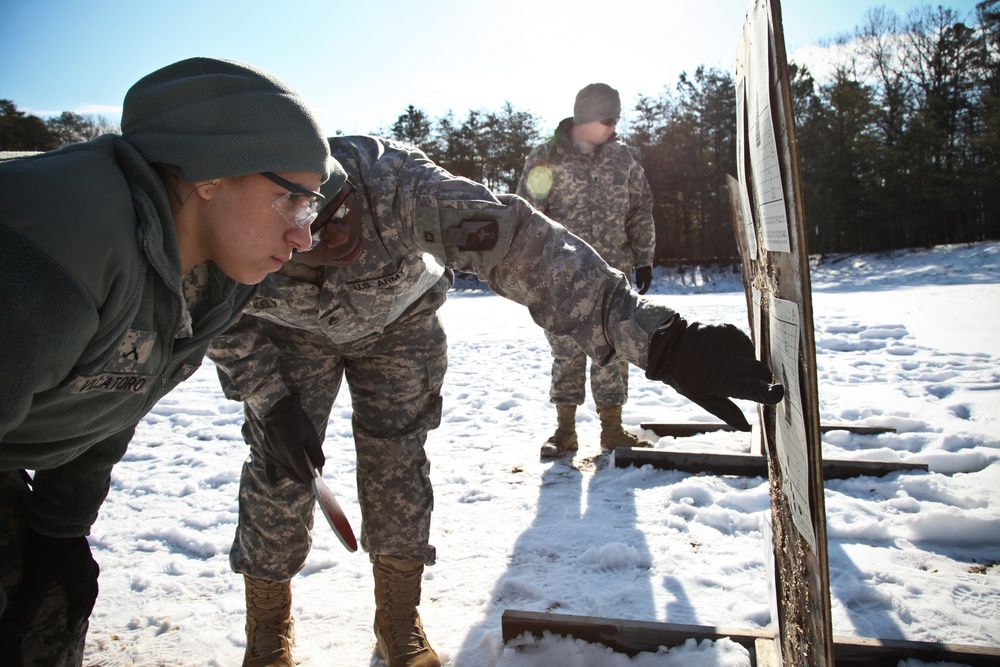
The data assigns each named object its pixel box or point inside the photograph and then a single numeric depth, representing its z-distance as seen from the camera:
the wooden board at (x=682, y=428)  3.98
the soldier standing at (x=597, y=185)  4.34
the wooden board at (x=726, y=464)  3.04
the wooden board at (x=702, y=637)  1.71
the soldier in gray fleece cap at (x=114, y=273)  0.90
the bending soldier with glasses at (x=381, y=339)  1.56
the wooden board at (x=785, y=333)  0.99
